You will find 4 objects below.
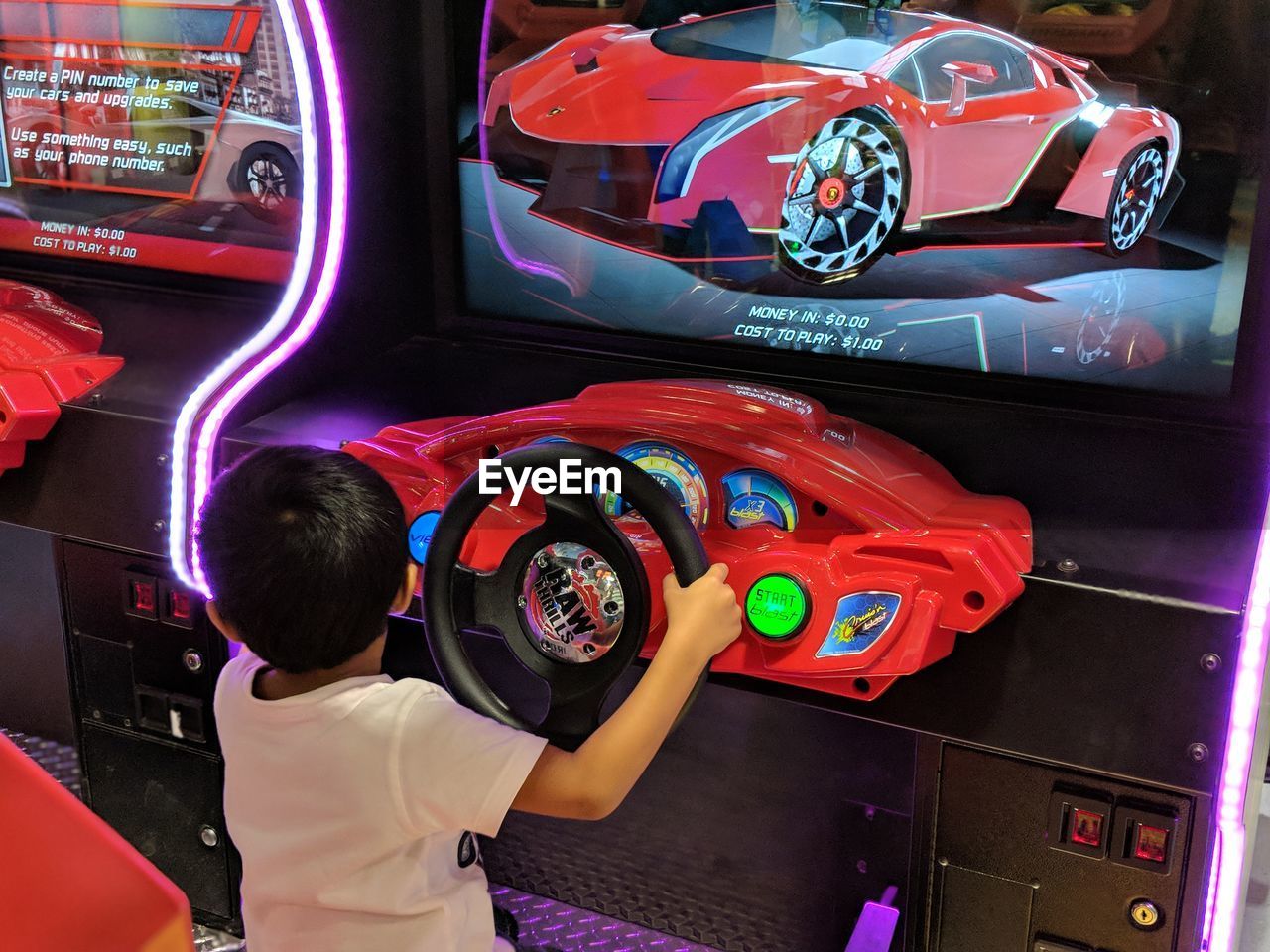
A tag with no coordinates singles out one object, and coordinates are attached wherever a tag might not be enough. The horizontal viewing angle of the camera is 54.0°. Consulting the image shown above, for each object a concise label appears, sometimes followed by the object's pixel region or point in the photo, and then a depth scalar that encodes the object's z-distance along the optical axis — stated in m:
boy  1.19
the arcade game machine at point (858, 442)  1.35
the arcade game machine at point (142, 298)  1.91
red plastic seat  0.73
